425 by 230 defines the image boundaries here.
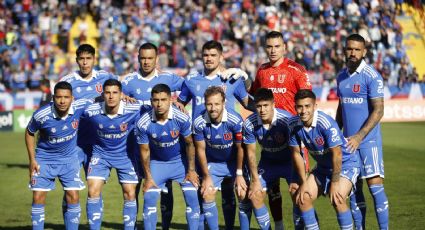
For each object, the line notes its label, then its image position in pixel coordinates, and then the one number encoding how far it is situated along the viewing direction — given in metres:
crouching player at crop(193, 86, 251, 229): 9.84
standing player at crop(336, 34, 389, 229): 9.79
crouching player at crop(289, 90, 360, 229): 9.00
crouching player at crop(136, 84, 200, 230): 9.82
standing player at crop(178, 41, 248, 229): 10.45
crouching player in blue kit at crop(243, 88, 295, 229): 9.49
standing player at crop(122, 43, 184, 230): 10.53
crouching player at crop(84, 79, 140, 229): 10.04
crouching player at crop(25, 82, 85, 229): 9.95
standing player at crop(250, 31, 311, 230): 10.41
